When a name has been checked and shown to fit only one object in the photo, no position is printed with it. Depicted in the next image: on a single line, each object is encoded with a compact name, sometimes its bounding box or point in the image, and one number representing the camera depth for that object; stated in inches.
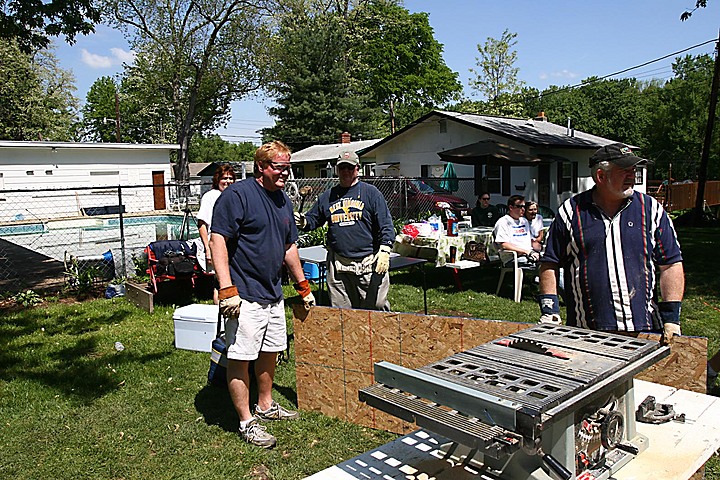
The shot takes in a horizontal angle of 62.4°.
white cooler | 219.3
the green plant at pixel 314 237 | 425.1
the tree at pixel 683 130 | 1700.3
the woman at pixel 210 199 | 217.6
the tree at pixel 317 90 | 1395.2
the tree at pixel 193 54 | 1147.3
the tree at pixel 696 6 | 488.5
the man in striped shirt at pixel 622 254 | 106.2
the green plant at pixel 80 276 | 335.9
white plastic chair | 298.7
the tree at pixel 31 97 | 1145.4
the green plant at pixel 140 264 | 343.6
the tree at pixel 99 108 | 2401.5
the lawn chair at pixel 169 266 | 297.9
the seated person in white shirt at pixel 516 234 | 301.1
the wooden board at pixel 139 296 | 293.3
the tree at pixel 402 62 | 1690.5
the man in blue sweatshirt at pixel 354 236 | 183.9
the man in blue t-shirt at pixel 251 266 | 137.1
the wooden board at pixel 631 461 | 75.9
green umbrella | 765.9
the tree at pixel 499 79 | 1558.8
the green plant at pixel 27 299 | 314.0
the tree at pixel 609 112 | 2443.4
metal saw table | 60.7
